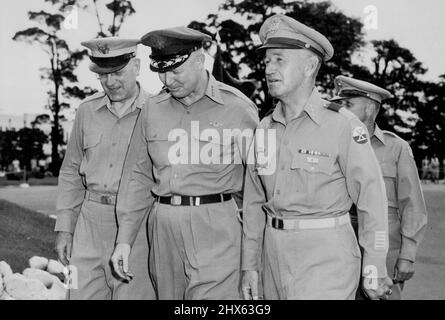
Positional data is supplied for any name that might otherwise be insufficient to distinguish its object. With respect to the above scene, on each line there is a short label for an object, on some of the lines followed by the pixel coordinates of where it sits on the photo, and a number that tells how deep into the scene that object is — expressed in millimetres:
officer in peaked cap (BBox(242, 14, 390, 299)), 3012
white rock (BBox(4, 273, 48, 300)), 5477
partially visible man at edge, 4332
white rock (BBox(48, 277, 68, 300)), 5672
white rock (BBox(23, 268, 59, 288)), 6133
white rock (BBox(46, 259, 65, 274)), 6727
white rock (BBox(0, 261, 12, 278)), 5734
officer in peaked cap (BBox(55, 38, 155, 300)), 4191
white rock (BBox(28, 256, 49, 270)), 6566
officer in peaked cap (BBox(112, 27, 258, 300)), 3625
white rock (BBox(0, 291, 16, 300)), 5430
